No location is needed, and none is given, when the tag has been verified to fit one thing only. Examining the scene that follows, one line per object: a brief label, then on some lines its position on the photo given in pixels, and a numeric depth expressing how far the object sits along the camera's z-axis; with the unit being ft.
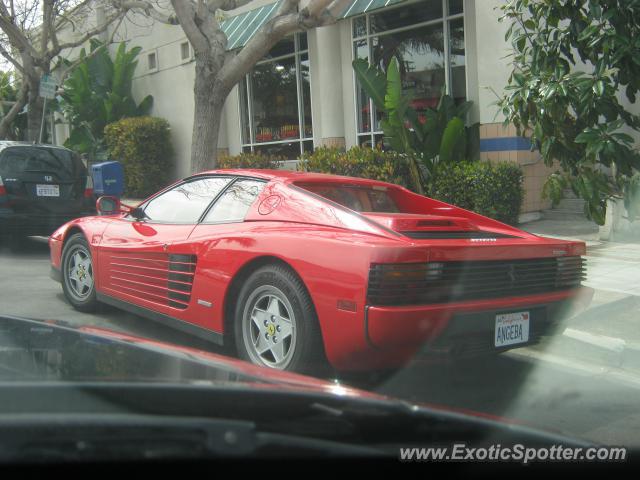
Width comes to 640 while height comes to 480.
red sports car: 13.12
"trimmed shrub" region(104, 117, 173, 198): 61.46
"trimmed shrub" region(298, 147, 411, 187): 39.70
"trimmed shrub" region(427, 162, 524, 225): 36.22
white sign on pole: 49.49
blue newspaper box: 47.83
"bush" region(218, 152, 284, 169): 52.16
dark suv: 33.25
